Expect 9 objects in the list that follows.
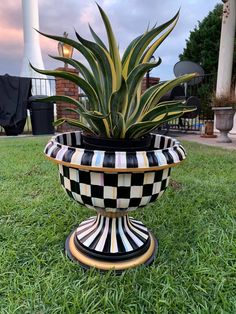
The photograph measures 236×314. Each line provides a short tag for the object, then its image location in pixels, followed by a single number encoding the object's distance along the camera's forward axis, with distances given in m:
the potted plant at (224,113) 4.11
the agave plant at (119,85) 0.84
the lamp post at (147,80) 5.24
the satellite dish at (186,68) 6.55
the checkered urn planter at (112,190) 0.77
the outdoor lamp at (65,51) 5.45
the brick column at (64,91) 5.43
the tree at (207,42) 9.23
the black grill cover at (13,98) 4.94
